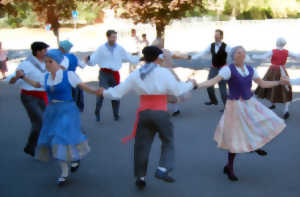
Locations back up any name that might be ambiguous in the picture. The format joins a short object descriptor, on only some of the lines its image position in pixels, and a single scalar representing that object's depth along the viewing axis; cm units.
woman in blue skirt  509
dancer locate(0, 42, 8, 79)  1581
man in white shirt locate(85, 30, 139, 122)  857
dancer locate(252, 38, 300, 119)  851
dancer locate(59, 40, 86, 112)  762
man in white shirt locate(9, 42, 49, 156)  591
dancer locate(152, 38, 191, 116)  561
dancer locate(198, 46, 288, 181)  537
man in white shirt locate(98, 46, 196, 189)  474
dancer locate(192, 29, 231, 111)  958
